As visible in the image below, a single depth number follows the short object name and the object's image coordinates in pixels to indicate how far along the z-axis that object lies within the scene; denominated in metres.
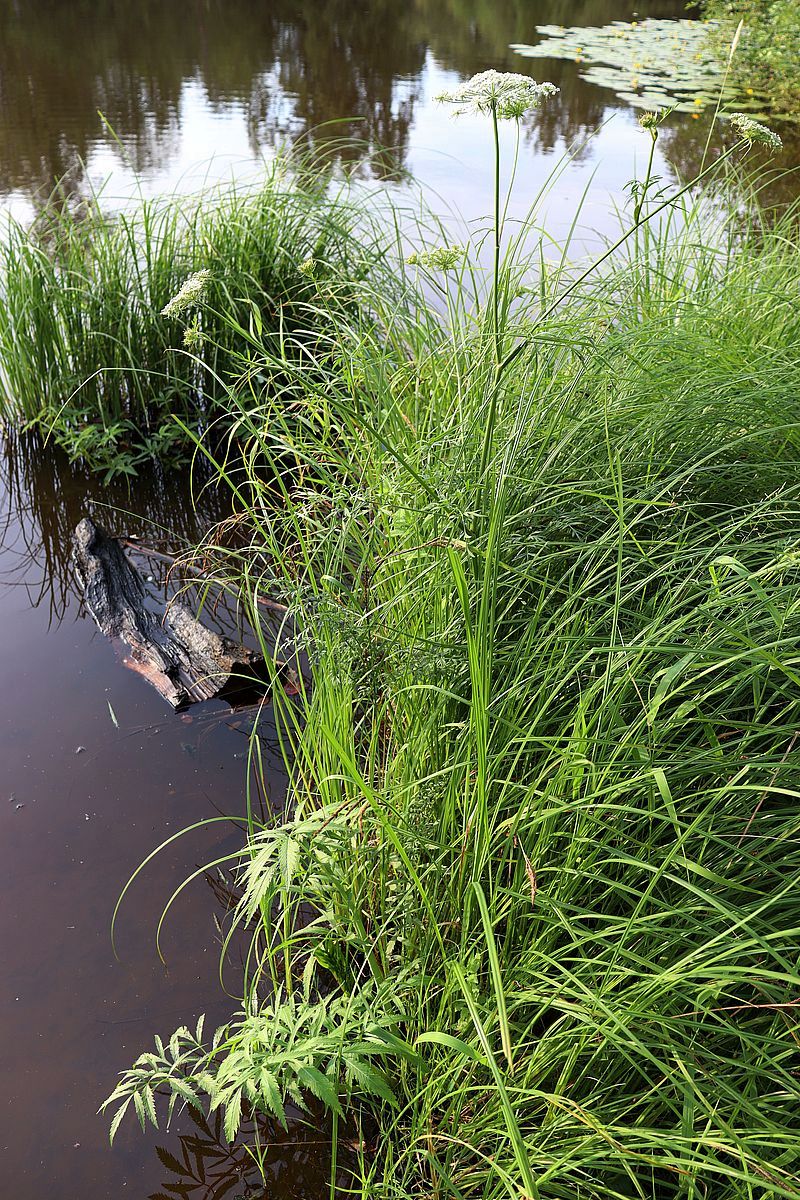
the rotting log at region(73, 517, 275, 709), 2.26
